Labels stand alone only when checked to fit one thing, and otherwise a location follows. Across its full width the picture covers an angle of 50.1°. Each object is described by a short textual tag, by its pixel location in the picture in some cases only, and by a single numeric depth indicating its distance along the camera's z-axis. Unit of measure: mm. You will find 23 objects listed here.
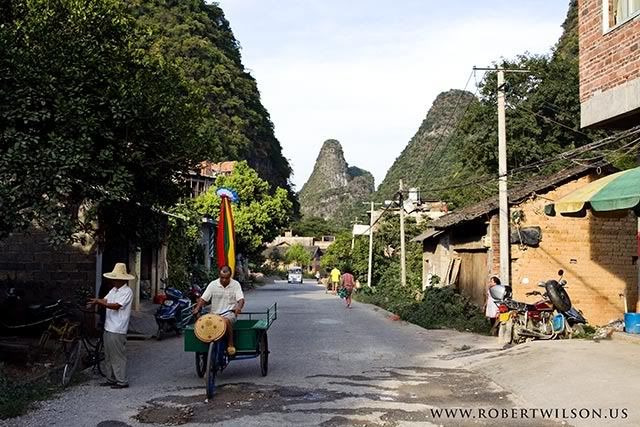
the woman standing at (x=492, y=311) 17000
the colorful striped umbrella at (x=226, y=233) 12500
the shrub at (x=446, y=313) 18812
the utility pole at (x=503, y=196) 17516
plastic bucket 12445
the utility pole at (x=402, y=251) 32938
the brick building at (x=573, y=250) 18984
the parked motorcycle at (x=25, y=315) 12078
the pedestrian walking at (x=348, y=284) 29459
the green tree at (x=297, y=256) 94438
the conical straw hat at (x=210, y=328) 9138
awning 10565
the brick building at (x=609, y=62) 11477
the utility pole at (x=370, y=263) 42325
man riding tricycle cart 9219
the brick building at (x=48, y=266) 14836
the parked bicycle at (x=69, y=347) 9922
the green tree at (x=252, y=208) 46594
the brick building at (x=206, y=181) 50684
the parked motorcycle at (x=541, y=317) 13297
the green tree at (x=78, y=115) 9336
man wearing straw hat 9664
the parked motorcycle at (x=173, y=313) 15484
